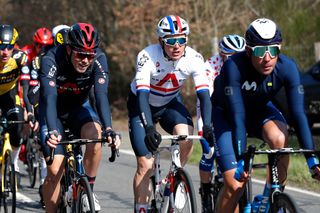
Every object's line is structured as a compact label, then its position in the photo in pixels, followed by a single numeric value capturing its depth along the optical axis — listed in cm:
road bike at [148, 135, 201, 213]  1513
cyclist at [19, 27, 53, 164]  2036
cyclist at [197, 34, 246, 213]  1805
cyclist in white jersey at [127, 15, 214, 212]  1669
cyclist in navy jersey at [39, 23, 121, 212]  1585
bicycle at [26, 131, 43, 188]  2531
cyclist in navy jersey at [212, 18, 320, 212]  1375
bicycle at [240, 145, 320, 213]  1272
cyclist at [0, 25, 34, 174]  2200
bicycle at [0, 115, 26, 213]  2025
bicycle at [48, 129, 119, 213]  1527
